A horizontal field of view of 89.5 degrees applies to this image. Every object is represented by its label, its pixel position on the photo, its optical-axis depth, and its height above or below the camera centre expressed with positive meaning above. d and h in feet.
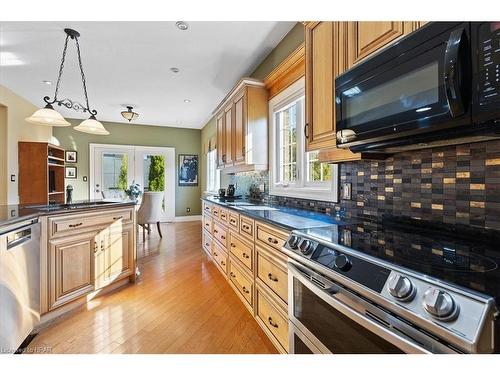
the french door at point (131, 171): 21.36 +1.25
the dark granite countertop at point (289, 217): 5.05 -0.78
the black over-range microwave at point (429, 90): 2.69 +1.20
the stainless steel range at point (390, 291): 1.96 -1.04
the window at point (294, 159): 7.29 +0.91
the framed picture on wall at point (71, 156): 20.38 +2.31
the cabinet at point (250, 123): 10.06 +2.51
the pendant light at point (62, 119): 7.58 +2.10
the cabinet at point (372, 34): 3.73 +2.43
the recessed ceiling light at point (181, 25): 8.11 +5.20
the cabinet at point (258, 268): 5.22 -2.18
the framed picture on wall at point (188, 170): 24.07 +1.42
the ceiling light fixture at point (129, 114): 15.17 +4.29
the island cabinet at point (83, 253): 6.56 -2.05
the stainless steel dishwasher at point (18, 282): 4.87 -2.10
